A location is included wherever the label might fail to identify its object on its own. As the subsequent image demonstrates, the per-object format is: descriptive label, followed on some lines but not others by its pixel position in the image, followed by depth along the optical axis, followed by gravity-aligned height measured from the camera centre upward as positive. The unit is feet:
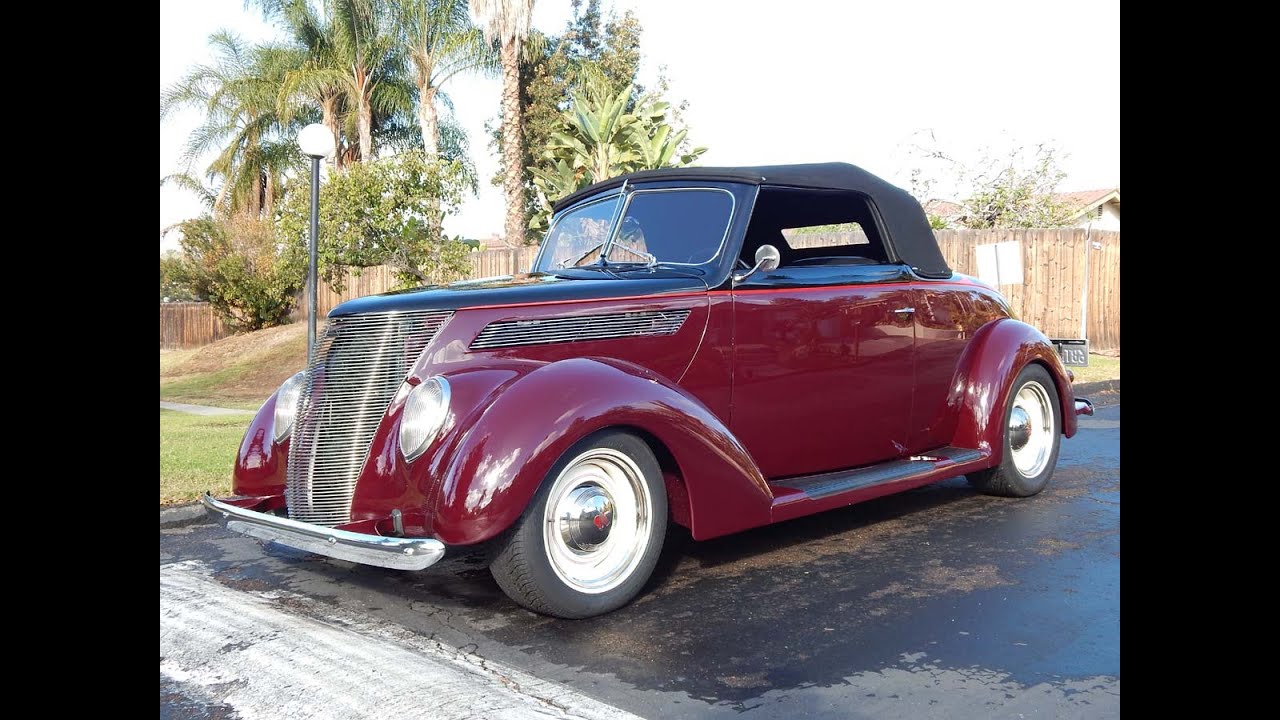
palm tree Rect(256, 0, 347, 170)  91.25 +26.98
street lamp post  28.55 +5.97
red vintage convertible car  11.67 -0.73
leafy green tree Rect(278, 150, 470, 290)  53.98 +7.54
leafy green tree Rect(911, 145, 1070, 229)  68.74 +10.98
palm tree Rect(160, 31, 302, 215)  97.50 +22.89
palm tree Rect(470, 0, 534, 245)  76.33 +22.05
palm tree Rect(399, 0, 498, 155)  87.66 +27.77
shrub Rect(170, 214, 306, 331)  80.43 +6.73
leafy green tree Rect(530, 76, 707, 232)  71.61 +15.59
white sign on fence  44.24 +3.88
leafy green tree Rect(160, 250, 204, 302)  84.58 +6.40
